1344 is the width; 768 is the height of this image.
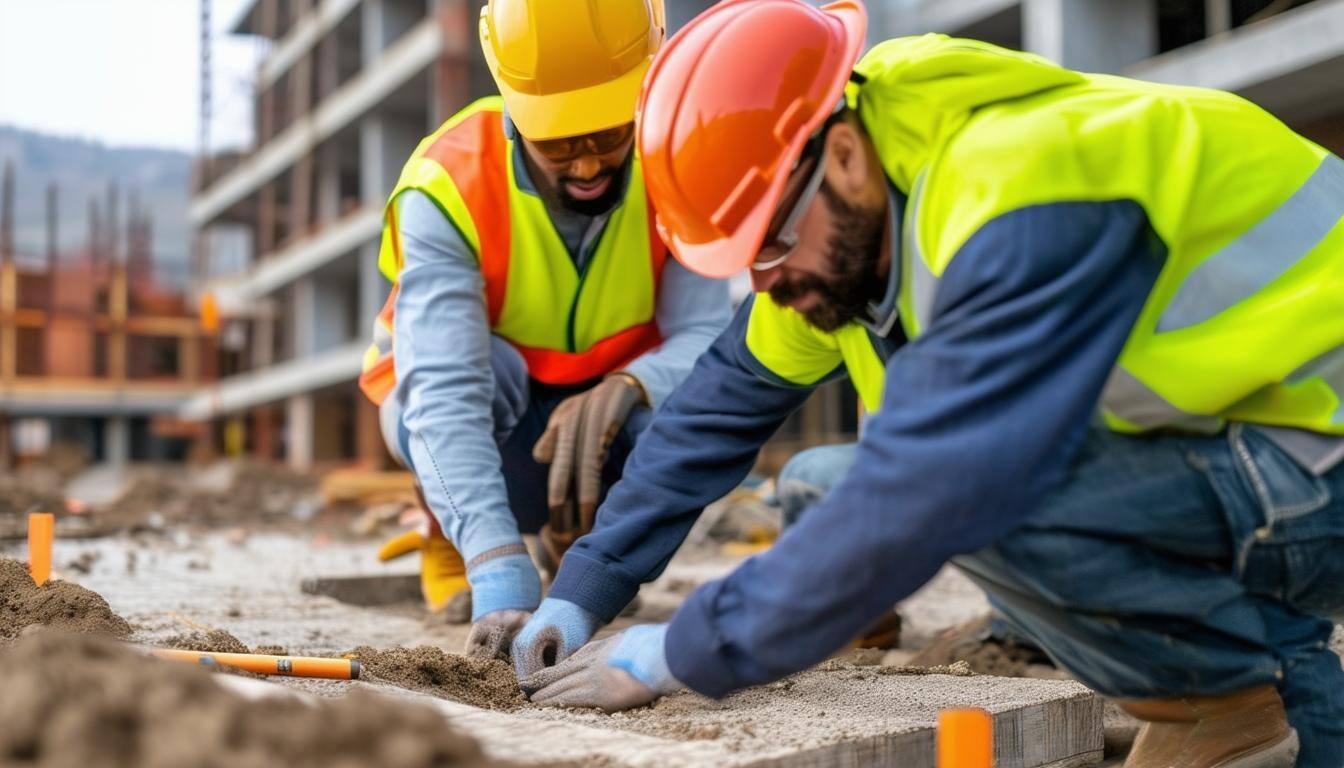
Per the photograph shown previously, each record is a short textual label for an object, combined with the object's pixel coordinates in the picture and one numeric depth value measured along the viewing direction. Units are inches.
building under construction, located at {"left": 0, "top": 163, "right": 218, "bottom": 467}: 1327.5
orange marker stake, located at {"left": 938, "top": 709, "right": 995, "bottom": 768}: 58.1
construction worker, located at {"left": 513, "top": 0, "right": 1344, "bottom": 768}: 59.2
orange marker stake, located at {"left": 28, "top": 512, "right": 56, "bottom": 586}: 130.5
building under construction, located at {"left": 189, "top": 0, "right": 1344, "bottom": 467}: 359.3
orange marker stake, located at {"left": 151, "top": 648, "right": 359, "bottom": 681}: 84.6
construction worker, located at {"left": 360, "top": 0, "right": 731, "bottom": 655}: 117.2
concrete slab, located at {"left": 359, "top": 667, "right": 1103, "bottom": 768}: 68.1
